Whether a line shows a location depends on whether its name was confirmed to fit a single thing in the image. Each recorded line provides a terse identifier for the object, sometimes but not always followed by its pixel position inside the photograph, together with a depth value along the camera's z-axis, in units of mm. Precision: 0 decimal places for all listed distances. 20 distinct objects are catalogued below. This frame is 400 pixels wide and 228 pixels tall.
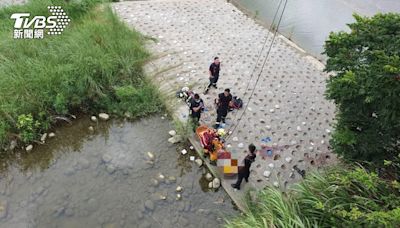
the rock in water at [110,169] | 8938
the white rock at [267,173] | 8633
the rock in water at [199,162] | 9180
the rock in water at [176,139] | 9703
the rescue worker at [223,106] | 9125
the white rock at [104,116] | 10336
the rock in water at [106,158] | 9205
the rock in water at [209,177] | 8867
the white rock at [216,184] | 8664
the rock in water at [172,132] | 9884
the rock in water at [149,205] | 8156
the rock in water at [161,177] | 8812
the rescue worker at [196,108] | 9175
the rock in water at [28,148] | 9336
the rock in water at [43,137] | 9578
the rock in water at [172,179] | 8800
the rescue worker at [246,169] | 7777
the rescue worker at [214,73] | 10164
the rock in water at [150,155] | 9281
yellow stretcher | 8555
